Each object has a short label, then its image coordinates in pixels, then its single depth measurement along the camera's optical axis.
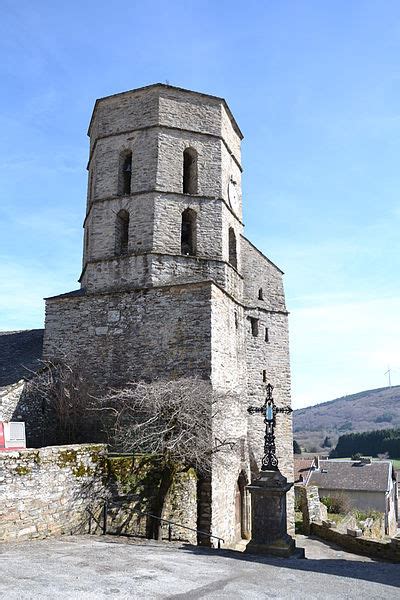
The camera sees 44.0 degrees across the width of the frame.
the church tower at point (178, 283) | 14.22
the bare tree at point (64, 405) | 14.41
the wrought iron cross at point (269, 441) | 10.18
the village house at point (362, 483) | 38.84
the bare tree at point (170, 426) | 11.66
